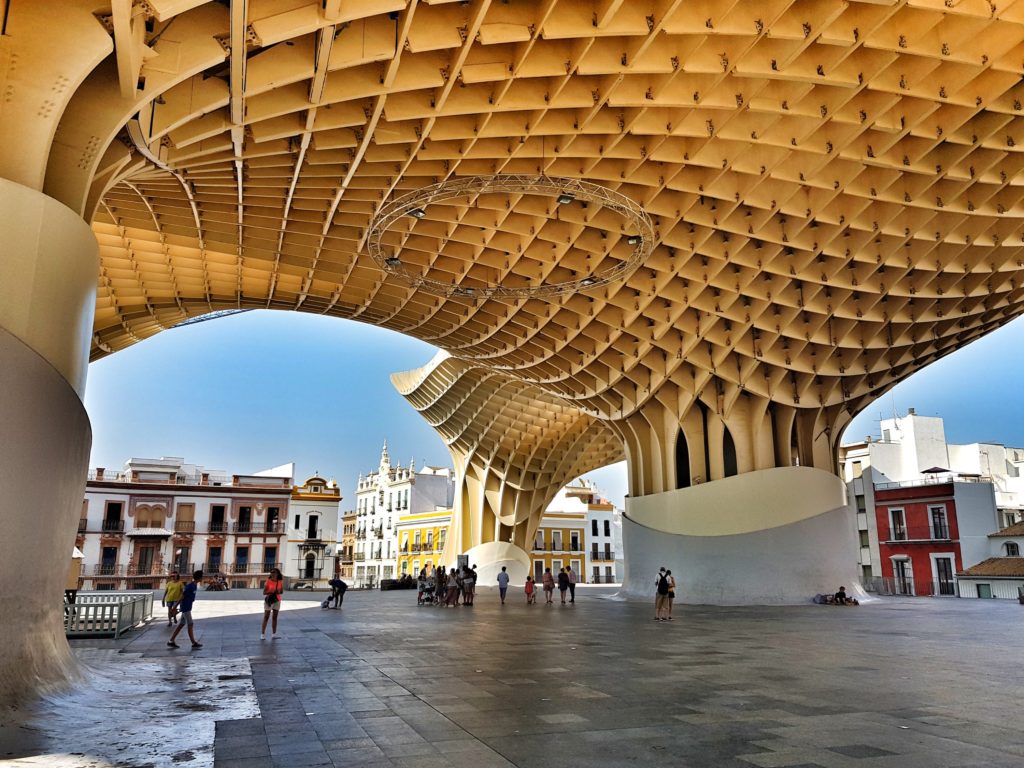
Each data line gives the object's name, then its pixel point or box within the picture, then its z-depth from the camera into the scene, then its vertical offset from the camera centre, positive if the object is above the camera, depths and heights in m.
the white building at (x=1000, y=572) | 42.19 -0.54
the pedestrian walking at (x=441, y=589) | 30.23 -1.23
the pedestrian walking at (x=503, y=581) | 30.95 -0.93
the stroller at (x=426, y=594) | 30.95 -1.49
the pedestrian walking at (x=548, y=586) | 32.34 -1.16
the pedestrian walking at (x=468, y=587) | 30.14 -1.14
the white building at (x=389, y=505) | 89.88 +6.34
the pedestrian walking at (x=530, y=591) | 31.86 -1.36
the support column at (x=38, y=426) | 8.81 +1.60
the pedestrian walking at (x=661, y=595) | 21.84 -1.03
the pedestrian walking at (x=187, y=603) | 15.18 -0.94
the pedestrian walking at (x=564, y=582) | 32.31 -0.99
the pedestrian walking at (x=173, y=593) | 18.42 -0.90
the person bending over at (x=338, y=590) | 27.62 -1.20
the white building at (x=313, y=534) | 64.62 +1.95
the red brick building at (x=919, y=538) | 49.56 +1.60
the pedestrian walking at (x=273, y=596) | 15.98 -0.84
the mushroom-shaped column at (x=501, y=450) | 52.31 +8.13
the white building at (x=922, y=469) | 53.00 +7.24
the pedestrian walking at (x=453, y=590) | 29.06 -1.22
